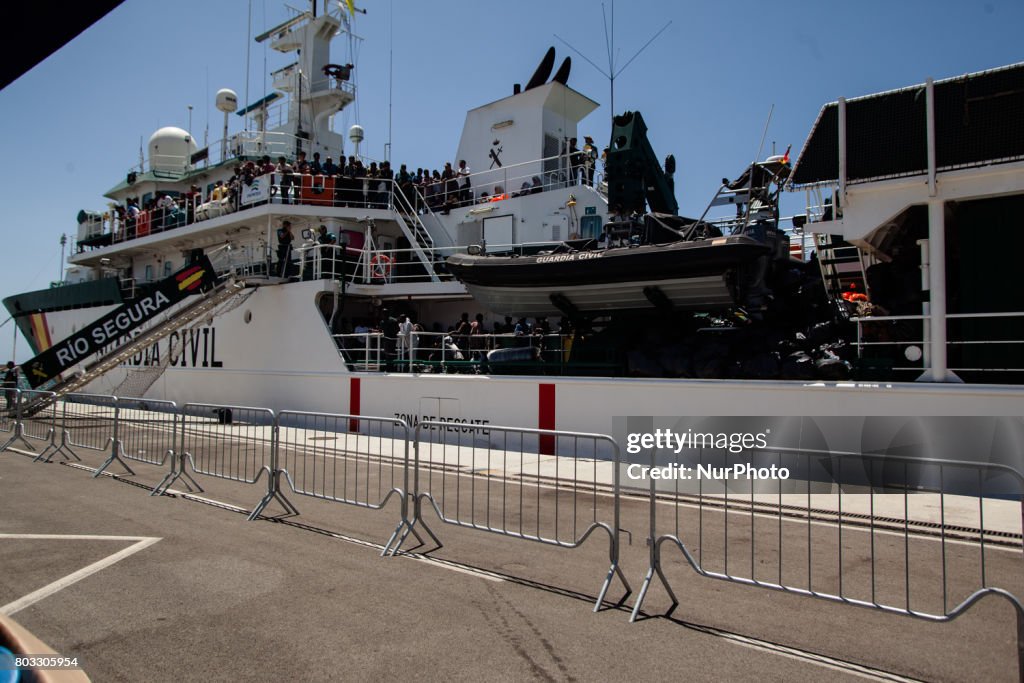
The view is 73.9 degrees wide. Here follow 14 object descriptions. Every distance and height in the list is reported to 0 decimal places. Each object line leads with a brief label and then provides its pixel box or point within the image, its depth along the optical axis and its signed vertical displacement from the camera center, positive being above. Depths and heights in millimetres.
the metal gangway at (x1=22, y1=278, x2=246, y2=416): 16203 +361
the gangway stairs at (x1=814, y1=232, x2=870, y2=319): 10711 +1513
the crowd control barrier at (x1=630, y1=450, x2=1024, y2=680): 4473 -1590
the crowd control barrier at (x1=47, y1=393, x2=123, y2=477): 10295 -1289
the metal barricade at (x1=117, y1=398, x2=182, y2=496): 9641 -1442
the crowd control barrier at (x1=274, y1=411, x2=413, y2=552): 6736 -1592
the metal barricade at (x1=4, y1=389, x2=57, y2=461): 11539 -1385
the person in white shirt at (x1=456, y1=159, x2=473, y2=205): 16194 +3905
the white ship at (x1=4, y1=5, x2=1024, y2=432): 8148 +1716
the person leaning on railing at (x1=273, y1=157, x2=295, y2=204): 16717 +4195
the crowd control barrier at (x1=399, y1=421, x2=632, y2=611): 5668 -1621
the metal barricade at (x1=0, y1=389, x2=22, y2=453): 13044 -1401
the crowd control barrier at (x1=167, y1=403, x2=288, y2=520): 6844 -1569
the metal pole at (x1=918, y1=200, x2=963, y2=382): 8016 +627
